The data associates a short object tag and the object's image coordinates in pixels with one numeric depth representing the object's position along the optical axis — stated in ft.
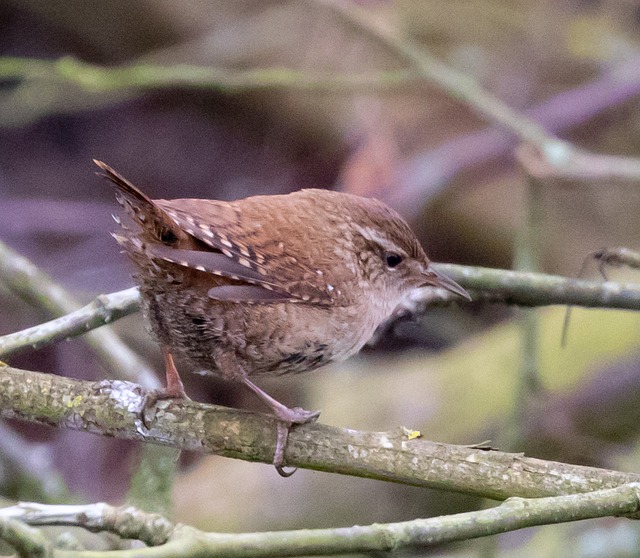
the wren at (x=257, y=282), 14.30
